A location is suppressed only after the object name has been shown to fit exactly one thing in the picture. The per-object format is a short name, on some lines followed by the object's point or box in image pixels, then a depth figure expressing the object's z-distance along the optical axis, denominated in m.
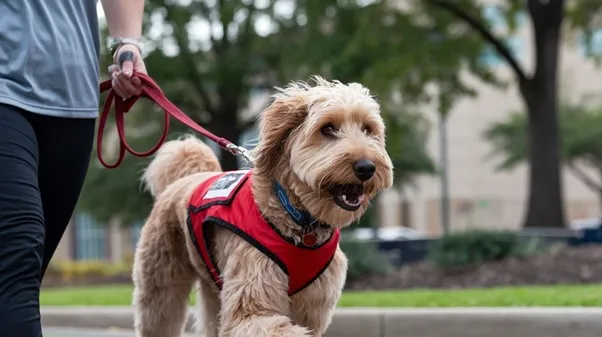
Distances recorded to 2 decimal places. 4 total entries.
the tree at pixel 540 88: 19.31
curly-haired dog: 4.04
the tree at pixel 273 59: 18.66
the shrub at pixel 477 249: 14.65
